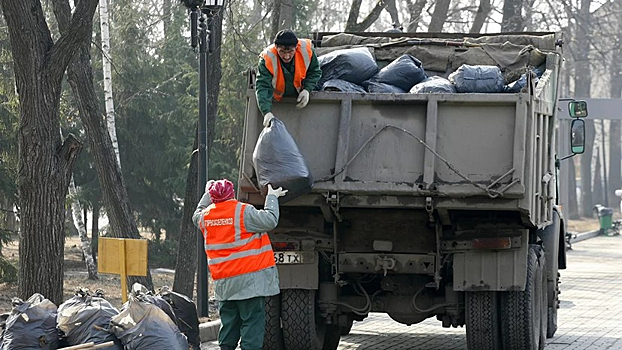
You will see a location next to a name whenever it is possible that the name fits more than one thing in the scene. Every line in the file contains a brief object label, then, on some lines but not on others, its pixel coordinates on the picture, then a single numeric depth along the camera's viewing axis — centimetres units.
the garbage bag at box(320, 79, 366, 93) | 1302
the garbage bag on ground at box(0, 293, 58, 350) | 1104
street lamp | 1686
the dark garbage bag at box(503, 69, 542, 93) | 1320
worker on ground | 1177
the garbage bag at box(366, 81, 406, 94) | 1334
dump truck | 1213
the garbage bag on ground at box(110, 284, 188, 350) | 1095
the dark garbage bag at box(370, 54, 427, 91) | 1369
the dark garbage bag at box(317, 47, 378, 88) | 1358
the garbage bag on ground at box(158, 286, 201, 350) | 1277
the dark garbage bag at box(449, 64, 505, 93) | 1307
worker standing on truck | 1256
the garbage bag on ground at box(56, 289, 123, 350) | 1101
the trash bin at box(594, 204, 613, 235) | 5244
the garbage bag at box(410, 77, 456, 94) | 1299
